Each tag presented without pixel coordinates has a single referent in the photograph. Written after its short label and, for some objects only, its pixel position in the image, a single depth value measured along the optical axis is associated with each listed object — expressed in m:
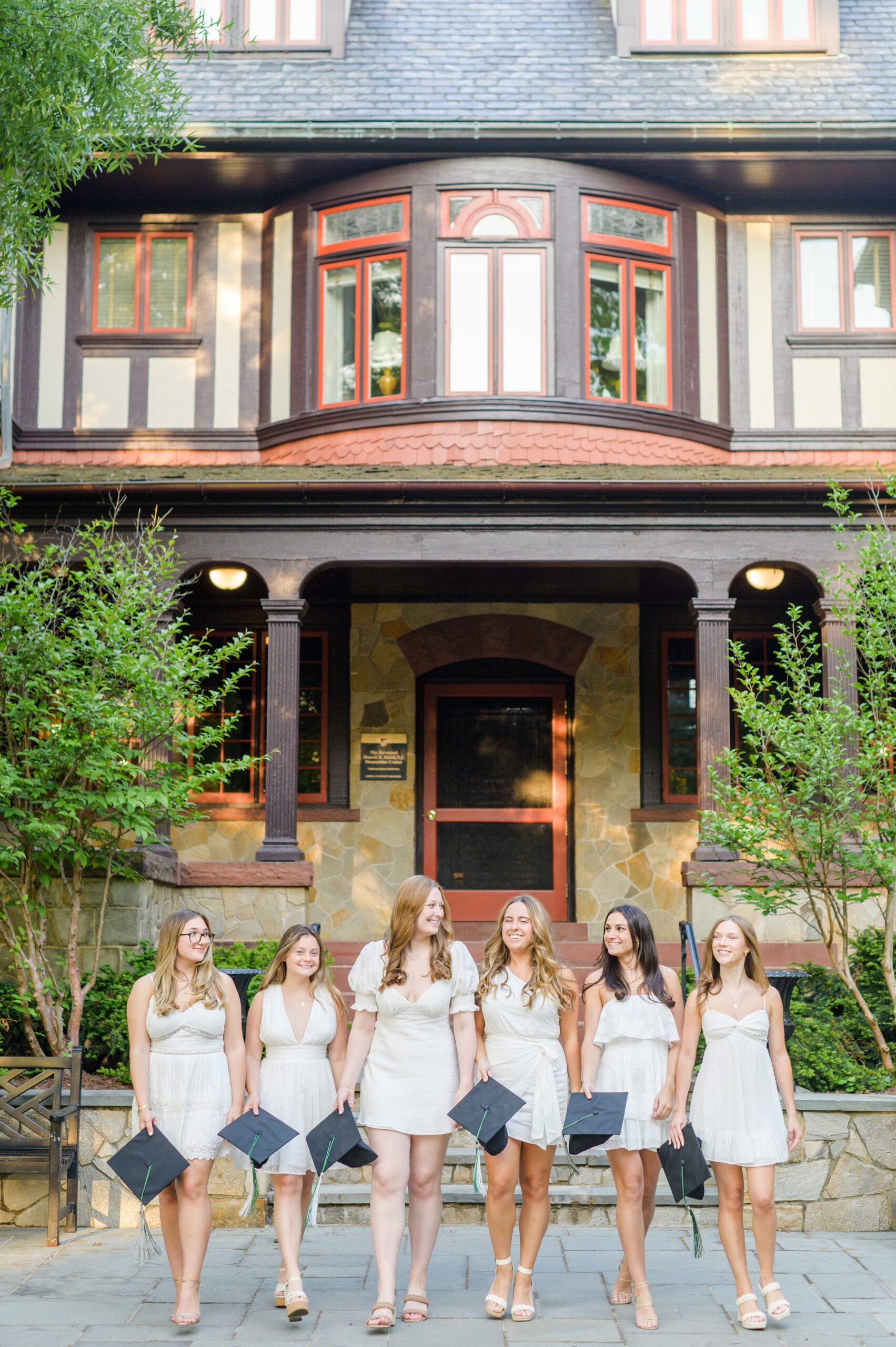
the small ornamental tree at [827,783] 8.06
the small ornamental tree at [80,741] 7.80
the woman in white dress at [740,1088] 5.08
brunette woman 5.17
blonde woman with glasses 5.11
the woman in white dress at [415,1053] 5.11
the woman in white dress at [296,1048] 5.21
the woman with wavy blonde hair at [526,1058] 5.14
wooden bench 6.51
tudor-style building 10.58
